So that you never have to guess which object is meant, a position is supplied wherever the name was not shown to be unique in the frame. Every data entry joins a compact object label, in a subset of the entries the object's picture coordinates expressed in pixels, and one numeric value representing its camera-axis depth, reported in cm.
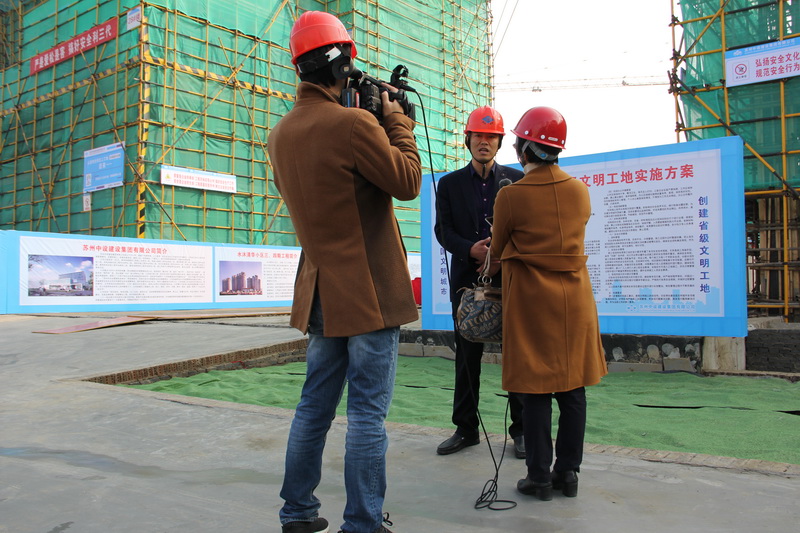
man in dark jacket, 325
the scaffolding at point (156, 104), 2030
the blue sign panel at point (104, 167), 2047
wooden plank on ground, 909
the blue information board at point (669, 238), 566
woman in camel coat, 247
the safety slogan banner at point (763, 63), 1208
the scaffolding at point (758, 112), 1209
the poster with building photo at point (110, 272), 1384
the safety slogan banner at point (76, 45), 2123
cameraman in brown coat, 193
